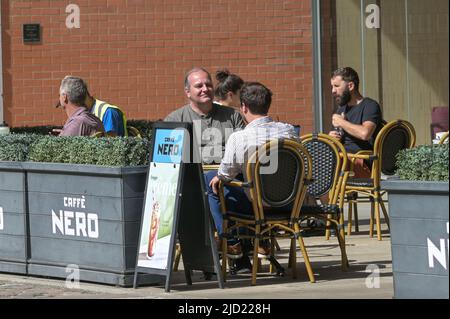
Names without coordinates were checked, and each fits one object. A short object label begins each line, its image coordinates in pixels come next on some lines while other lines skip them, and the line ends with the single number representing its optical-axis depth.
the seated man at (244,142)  18.27
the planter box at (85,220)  17.98
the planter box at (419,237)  14.68
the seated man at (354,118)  23.33
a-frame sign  17.47
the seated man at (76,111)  20.69
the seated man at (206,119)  20.25
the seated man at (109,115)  23.31
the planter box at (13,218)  19.64
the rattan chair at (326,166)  20.59
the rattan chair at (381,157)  23.00
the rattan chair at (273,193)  18.03
